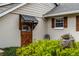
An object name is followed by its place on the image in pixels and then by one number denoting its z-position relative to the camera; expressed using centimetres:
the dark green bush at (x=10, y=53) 207
